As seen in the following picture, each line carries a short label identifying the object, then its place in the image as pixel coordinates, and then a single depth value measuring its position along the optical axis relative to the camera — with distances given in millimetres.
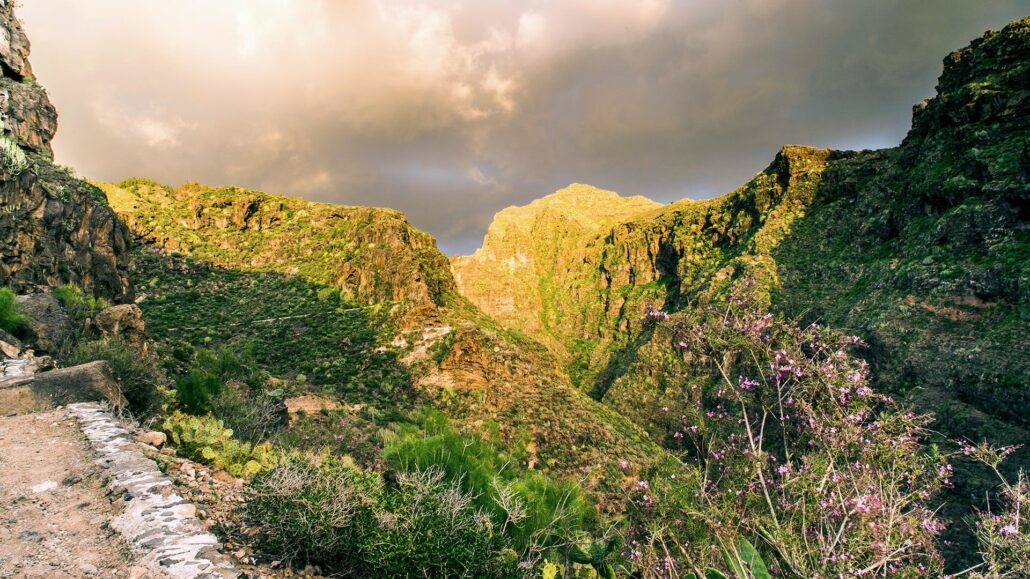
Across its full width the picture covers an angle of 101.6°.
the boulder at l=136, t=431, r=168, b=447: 6527
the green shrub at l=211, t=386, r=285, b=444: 10828
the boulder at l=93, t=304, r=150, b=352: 13766
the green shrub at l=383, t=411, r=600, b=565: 7984
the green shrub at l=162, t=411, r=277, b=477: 7039
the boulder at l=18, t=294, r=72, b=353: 11500
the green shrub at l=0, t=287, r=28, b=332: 11062
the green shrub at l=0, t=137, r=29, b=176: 20672
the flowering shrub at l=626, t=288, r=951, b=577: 5172
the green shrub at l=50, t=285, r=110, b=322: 15008
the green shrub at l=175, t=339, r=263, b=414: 10922
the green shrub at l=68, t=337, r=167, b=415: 8852
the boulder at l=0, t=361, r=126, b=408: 7082
